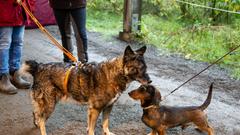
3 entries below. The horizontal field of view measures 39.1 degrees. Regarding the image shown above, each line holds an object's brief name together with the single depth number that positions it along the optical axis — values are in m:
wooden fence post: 8.32
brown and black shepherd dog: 3.59
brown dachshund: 3.63
